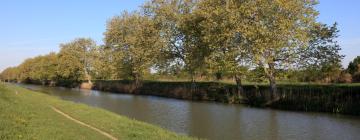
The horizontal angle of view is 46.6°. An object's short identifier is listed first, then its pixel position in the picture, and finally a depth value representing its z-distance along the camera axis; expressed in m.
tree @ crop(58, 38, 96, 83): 94.25
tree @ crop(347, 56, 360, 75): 48.70
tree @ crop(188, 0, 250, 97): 39.34
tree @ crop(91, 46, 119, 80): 73.31
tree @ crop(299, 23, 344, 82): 38.41
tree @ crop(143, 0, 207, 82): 50.59
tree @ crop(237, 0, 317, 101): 36.75
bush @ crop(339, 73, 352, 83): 47.76
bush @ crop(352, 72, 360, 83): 47.47
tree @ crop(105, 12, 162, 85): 58.22
